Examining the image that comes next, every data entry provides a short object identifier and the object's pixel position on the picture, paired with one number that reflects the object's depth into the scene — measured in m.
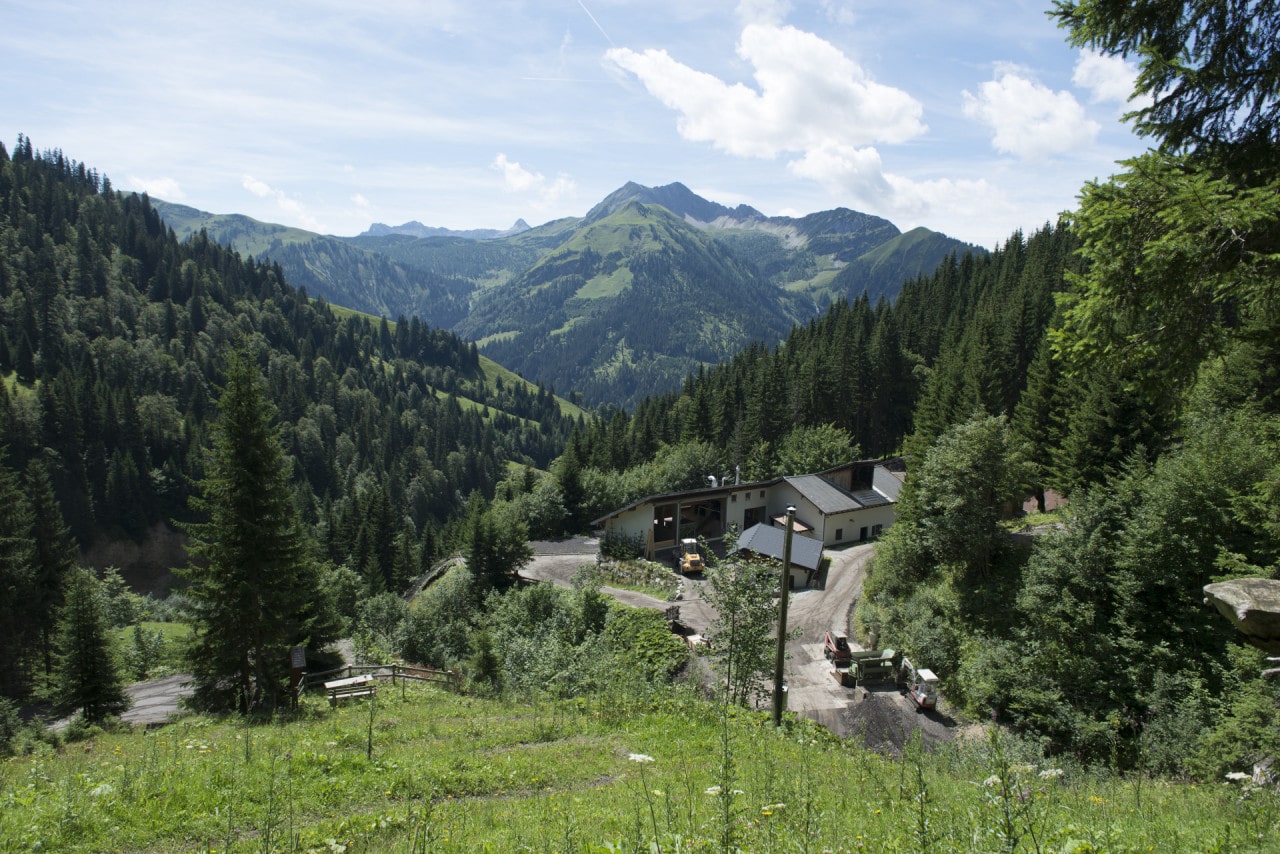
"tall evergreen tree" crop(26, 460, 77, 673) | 45.78
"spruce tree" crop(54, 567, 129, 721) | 25.41
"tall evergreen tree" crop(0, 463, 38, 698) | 39.72
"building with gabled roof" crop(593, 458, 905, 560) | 51.97
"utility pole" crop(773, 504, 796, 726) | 16.79
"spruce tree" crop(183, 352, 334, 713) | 22.09
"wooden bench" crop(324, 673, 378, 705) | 21.61
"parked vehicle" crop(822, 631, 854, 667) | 30.50
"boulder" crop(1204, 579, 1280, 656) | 6.97
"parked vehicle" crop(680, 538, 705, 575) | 47.00
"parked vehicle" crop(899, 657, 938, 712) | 26.14
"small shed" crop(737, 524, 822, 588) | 44.44
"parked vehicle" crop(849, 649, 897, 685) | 29.05
